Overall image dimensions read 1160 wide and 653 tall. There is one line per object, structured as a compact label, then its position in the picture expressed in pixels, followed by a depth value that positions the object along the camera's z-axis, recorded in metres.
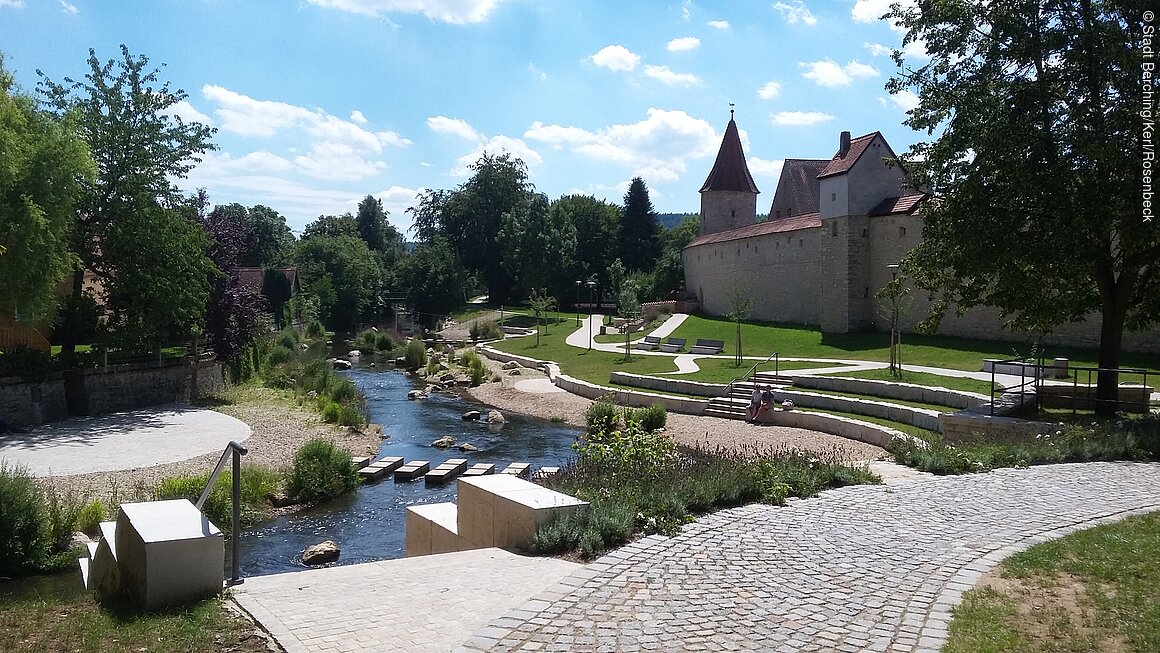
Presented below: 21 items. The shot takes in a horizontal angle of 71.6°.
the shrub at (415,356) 39.97
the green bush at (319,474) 14.59
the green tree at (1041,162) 13.50
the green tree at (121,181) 22.28
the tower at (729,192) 52.78
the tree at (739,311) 28.71
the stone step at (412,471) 16.66
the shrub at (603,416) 20.95
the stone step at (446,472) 16.53
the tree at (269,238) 70.50
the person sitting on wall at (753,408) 21.75
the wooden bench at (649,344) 37.25
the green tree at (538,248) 61.84
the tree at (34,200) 16.98
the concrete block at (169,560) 5.61
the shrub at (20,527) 9.75
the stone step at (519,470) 16.53
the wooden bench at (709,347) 33.50
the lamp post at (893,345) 22.83
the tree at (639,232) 66.38
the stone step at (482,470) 16.69
